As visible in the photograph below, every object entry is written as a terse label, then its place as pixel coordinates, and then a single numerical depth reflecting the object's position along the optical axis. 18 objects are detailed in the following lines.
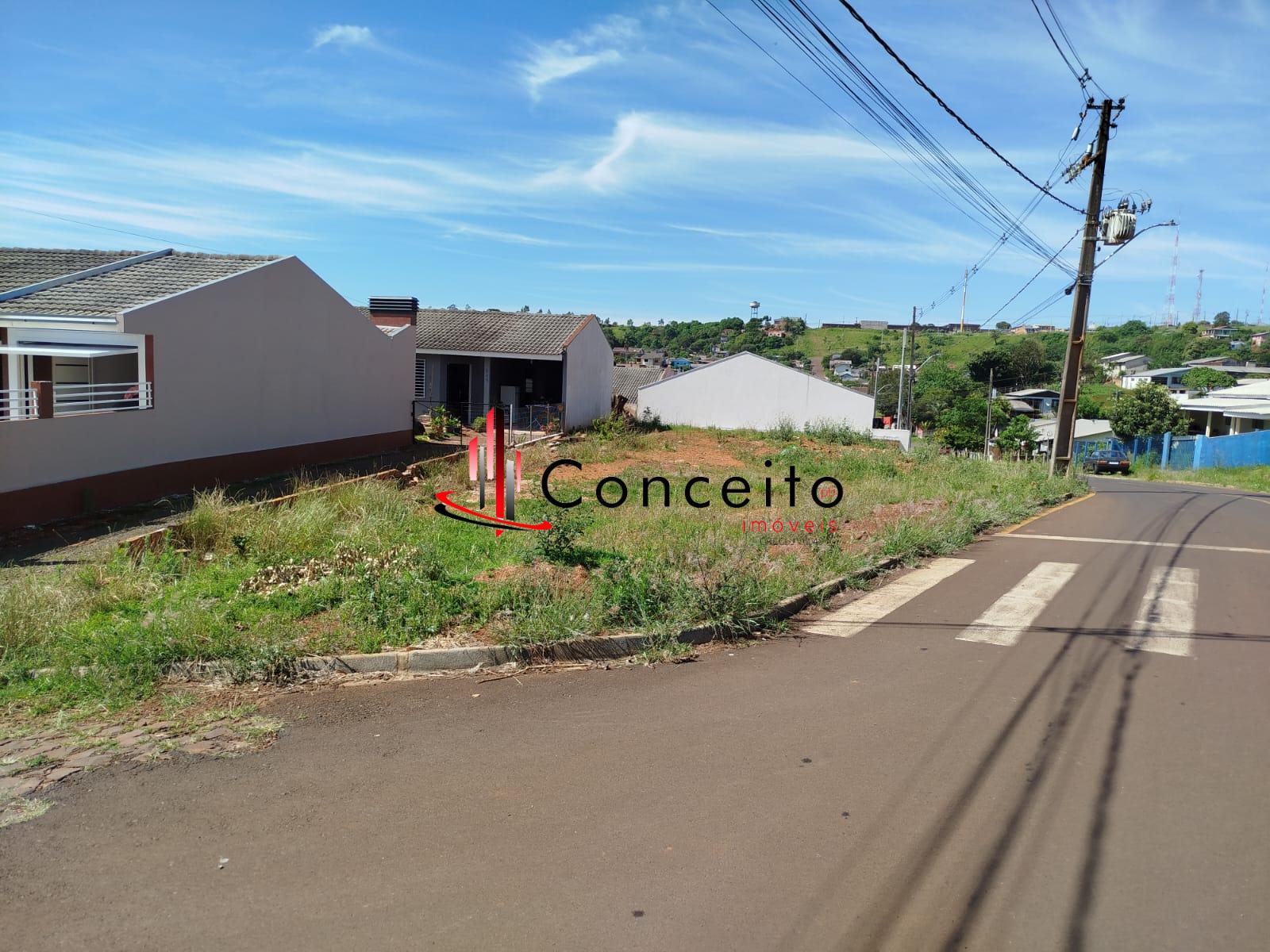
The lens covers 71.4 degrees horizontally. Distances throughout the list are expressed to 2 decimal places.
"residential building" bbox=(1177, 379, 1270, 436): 47.00
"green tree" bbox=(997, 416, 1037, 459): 52.82
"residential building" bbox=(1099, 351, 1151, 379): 107.00
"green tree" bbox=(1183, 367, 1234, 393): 74.56
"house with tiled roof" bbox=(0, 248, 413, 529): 13.55
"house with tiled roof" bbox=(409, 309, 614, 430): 32.75
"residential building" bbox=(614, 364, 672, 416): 62.88
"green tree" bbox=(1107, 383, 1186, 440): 50.28
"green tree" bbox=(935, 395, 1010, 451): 61.38
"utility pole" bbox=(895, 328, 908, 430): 47.84
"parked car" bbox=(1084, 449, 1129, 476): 40.84
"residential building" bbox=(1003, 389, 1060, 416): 82.06
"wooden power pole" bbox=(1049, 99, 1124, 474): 21.36
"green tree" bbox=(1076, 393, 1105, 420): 68.12
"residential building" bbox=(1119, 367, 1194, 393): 87.56
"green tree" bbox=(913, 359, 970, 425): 75.44
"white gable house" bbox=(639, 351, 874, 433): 46.97
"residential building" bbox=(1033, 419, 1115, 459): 59.47
